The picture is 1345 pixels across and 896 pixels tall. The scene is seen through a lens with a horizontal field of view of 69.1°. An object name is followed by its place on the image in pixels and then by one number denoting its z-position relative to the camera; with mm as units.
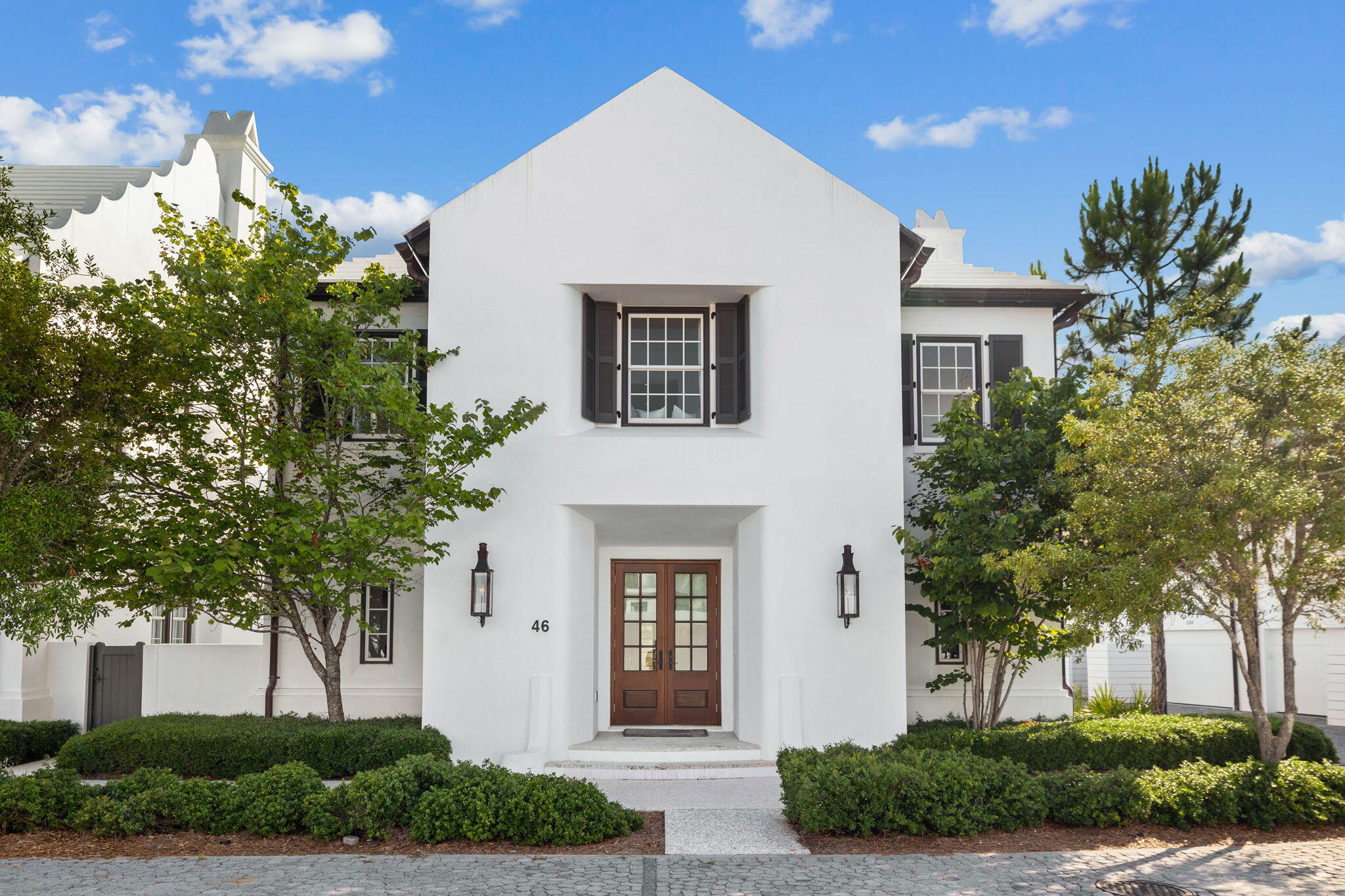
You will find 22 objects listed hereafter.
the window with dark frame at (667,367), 13820
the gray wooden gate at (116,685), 14484
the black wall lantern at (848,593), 12367
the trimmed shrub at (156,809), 8562
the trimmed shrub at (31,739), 12766
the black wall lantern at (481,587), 12375
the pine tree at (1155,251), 17891
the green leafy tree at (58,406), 9281
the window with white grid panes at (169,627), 17266
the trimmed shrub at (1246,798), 8805
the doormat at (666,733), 13570
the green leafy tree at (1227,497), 8859
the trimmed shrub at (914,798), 8500
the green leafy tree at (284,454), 11398
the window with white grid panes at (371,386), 12151
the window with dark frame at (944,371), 14797
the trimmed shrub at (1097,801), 8766
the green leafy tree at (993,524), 11977
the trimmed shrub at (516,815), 8375
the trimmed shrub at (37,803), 8695
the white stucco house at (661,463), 12500
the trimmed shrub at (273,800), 8617
